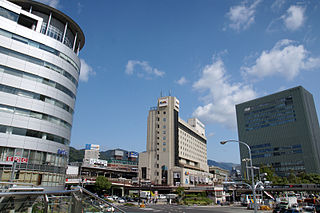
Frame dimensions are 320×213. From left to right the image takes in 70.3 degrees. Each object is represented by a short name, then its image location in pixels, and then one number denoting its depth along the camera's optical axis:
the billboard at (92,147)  169.80
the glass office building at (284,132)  134.25
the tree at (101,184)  76.12
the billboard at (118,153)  155.85
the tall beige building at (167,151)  96.44
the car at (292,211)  31.33
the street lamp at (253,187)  22.95
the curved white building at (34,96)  32.22
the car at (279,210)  36.88
